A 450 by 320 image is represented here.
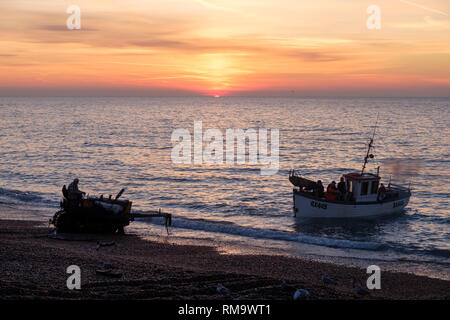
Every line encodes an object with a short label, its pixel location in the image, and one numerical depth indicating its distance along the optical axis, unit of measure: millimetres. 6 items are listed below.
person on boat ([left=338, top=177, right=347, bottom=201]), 26109
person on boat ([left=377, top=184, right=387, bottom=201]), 26781
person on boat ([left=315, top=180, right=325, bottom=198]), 26234
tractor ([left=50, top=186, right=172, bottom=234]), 20562
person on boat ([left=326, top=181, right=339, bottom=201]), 25875
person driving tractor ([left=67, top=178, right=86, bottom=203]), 20469
